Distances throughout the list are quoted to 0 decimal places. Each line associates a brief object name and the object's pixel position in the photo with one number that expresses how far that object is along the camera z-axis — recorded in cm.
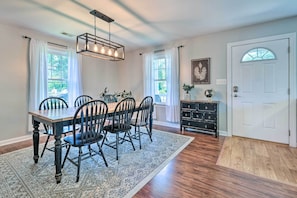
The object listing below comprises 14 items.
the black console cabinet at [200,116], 361
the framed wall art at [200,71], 395
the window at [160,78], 473
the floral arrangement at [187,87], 410
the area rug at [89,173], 173
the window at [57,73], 386
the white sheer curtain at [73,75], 418
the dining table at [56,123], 187
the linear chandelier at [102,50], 259
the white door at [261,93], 308
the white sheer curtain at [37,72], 349
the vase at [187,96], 418
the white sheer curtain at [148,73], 486
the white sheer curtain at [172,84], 435
